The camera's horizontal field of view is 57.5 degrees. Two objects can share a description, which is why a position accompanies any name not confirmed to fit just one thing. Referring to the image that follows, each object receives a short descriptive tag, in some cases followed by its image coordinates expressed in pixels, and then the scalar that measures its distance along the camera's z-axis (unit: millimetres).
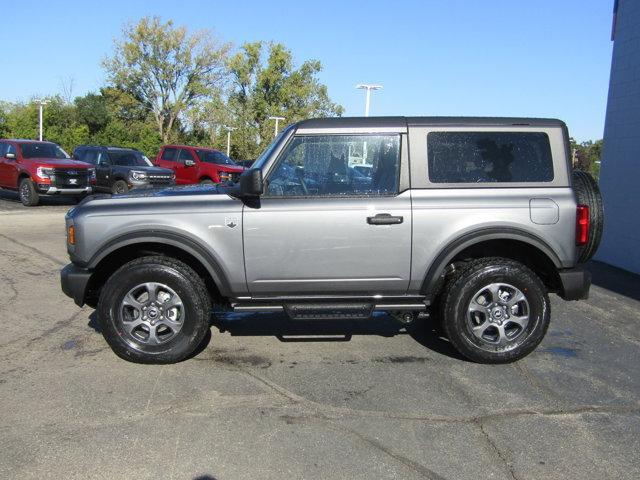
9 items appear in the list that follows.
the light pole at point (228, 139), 47469
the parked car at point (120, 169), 18812
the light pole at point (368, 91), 29453
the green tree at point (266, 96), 49531
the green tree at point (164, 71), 50406
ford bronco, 4684
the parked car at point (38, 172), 16562
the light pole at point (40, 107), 33459
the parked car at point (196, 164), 19406
